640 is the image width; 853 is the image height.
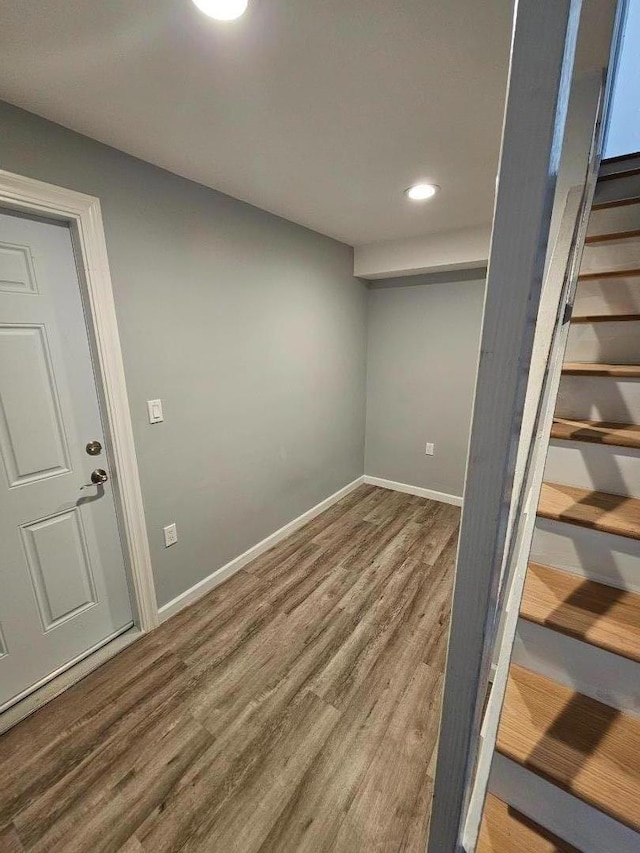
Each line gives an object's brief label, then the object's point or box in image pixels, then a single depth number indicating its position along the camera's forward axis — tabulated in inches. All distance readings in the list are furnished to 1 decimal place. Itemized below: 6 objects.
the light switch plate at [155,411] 69.9
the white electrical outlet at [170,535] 75.6
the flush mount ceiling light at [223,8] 33.8
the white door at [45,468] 53.9
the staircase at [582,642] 29.4
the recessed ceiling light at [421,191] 74.5
